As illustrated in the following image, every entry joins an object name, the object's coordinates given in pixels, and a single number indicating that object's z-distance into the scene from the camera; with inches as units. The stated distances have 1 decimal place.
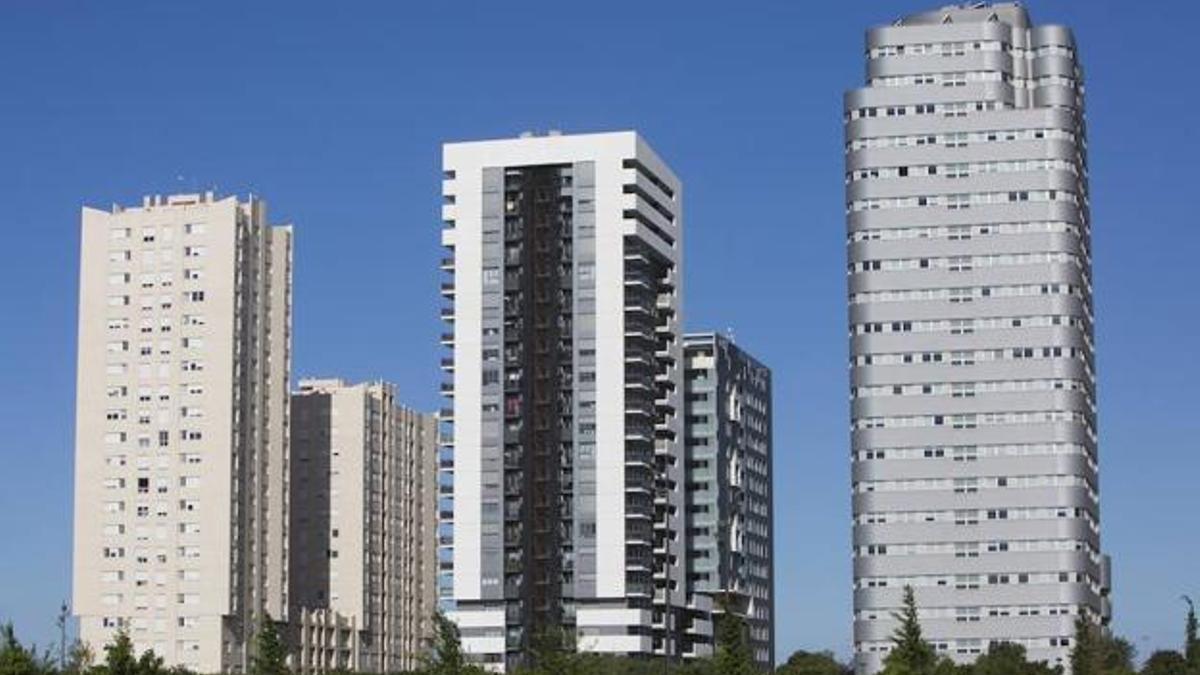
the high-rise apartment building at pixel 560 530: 7731.3
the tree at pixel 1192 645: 6796.3
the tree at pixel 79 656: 6294.3
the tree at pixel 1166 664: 7188.0
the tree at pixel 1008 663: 6525.6
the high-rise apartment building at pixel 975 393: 7504.9
